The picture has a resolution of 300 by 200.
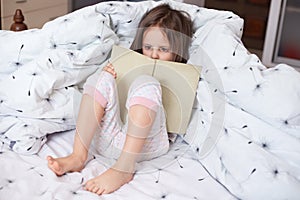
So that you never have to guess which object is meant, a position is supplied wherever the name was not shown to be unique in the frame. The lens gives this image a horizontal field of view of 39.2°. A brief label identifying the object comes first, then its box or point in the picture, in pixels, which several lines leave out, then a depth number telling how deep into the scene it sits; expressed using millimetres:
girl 1102
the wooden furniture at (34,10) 2332
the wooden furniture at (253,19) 2939
